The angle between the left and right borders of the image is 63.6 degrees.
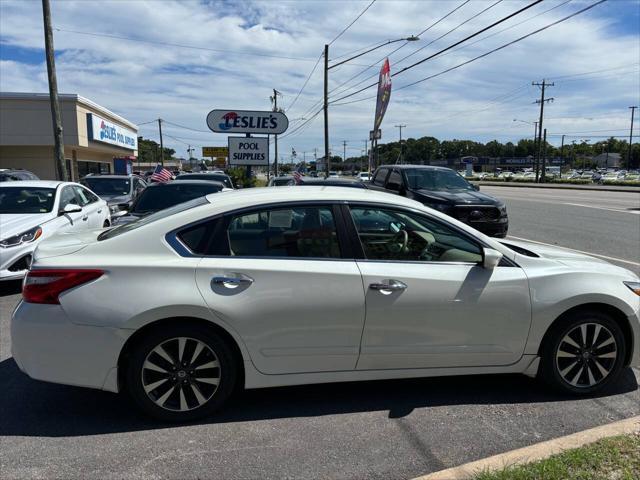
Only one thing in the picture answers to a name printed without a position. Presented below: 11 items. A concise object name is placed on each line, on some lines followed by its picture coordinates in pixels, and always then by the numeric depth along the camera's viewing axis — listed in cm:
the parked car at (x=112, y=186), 1564
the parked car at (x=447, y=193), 1090
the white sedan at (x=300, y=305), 326
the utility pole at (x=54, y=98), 1513
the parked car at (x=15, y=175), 1467
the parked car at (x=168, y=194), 895
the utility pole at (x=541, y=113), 5972
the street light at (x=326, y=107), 2864
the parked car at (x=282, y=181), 1949
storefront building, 2770
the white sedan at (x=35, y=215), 650
